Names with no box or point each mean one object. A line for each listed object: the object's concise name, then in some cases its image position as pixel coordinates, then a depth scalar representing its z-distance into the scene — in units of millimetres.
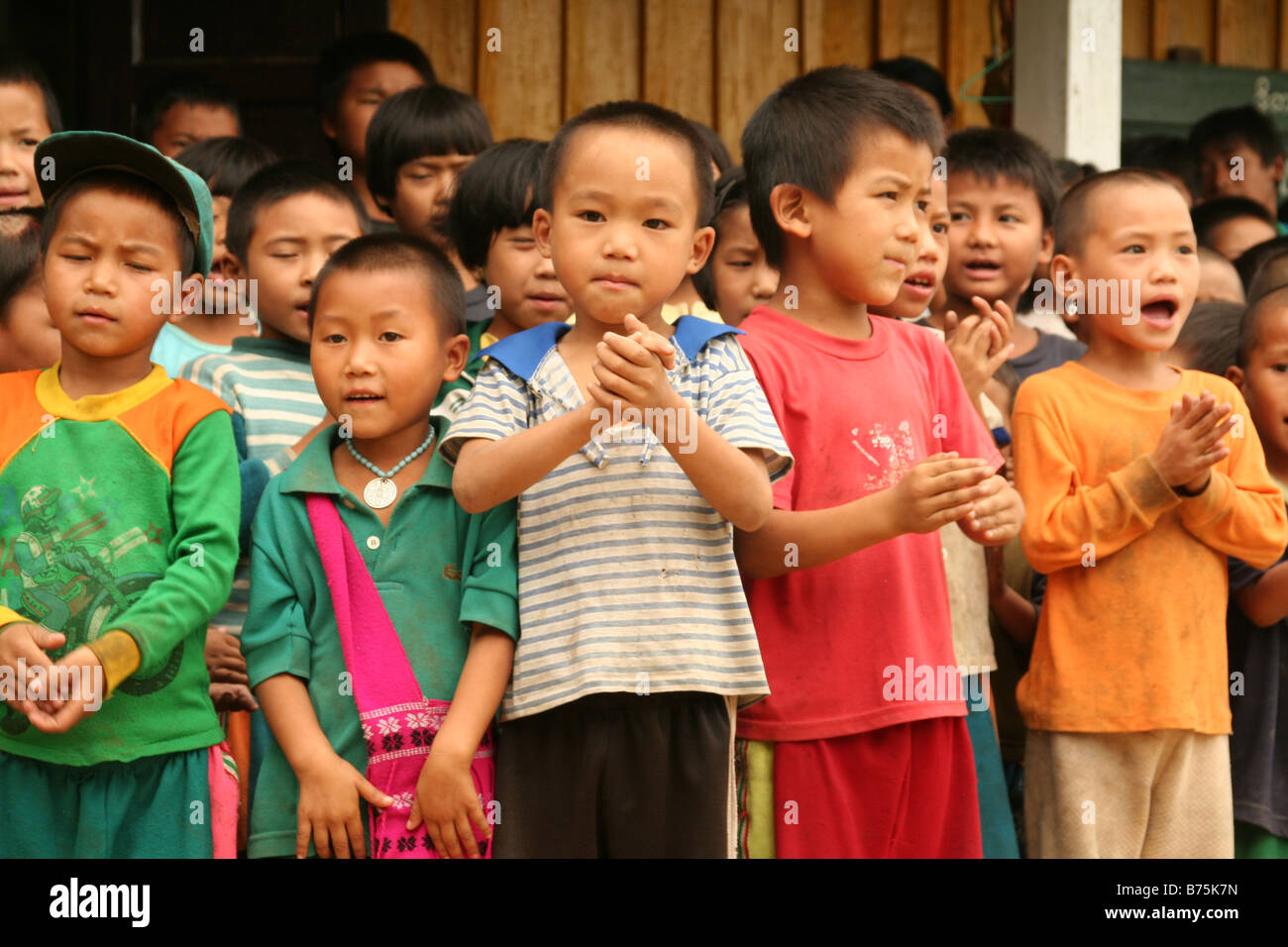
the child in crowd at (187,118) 4664
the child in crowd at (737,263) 3477
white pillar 4918
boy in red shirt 2441
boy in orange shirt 2787
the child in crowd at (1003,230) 3650
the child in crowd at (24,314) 3021
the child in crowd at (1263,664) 3029
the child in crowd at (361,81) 4836
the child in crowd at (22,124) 3736
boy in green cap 2309
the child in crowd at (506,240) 3189
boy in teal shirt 2277
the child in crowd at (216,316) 3320
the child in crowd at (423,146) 3988
